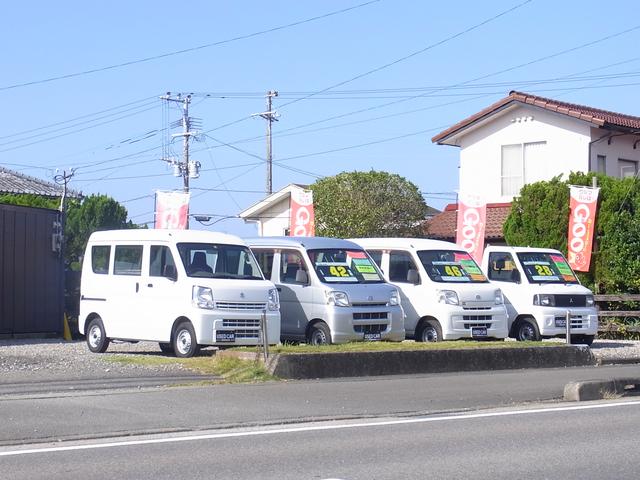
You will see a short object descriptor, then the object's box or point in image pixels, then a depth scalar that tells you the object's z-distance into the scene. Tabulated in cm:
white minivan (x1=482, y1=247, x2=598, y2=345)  2266
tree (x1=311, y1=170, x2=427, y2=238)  3794
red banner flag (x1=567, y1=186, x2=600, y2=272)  2778
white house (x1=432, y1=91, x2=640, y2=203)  3553
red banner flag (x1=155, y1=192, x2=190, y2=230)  3012
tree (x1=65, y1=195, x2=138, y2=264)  5953
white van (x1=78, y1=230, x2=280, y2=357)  1791
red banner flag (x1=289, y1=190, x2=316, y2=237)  3023
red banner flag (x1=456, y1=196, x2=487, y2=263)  2970
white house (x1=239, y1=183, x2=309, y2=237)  4938
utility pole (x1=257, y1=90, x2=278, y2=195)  5862
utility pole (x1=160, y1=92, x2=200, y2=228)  6122
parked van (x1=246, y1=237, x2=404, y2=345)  1930
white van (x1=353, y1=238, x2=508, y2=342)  2095
